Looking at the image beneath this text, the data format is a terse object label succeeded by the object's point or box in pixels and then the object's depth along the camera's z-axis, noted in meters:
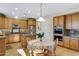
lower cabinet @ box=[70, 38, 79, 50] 2.03
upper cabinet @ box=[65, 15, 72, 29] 2.37
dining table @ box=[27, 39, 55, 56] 1.33
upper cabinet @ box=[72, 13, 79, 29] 2.04
